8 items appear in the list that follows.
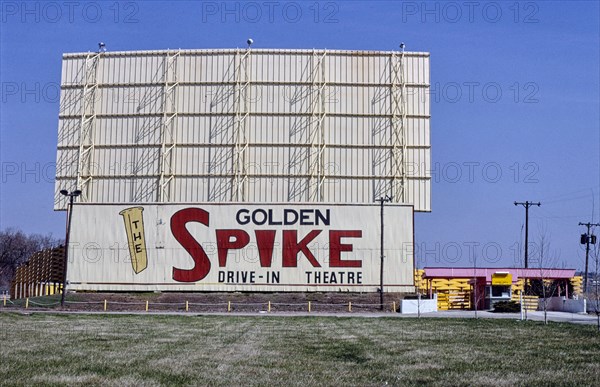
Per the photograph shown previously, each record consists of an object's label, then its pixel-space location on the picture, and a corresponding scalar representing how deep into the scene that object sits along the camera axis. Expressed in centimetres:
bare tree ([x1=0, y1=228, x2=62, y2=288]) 11831
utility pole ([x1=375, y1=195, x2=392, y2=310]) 5687
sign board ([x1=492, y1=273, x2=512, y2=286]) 6109
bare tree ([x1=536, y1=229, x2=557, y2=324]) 7238
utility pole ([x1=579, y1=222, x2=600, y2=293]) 7120
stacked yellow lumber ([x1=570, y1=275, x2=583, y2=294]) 7844
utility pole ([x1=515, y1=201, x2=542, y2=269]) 8944
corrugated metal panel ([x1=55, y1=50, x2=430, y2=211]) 6588
